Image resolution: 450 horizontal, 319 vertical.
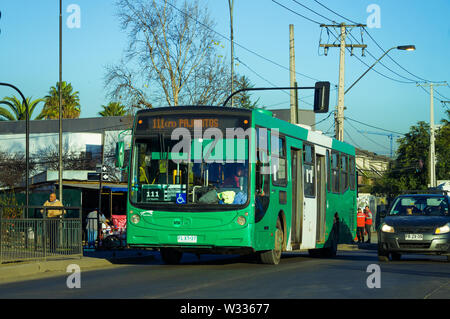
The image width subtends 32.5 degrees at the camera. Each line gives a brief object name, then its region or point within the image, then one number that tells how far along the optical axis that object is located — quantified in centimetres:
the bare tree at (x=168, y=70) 4350
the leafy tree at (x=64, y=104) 8054
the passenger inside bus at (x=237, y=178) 1582
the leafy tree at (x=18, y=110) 7206
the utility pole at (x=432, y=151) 5092
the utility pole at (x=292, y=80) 3297
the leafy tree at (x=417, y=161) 6097
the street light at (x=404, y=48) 3469
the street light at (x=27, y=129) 2982
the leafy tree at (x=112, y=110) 8425
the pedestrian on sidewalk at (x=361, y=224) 3506
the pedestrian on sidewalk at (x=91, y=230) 2359
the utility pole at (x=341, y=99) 3459
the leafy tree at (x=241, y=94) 4646
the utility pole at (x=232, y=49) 3734
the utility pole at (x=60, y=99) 3103
